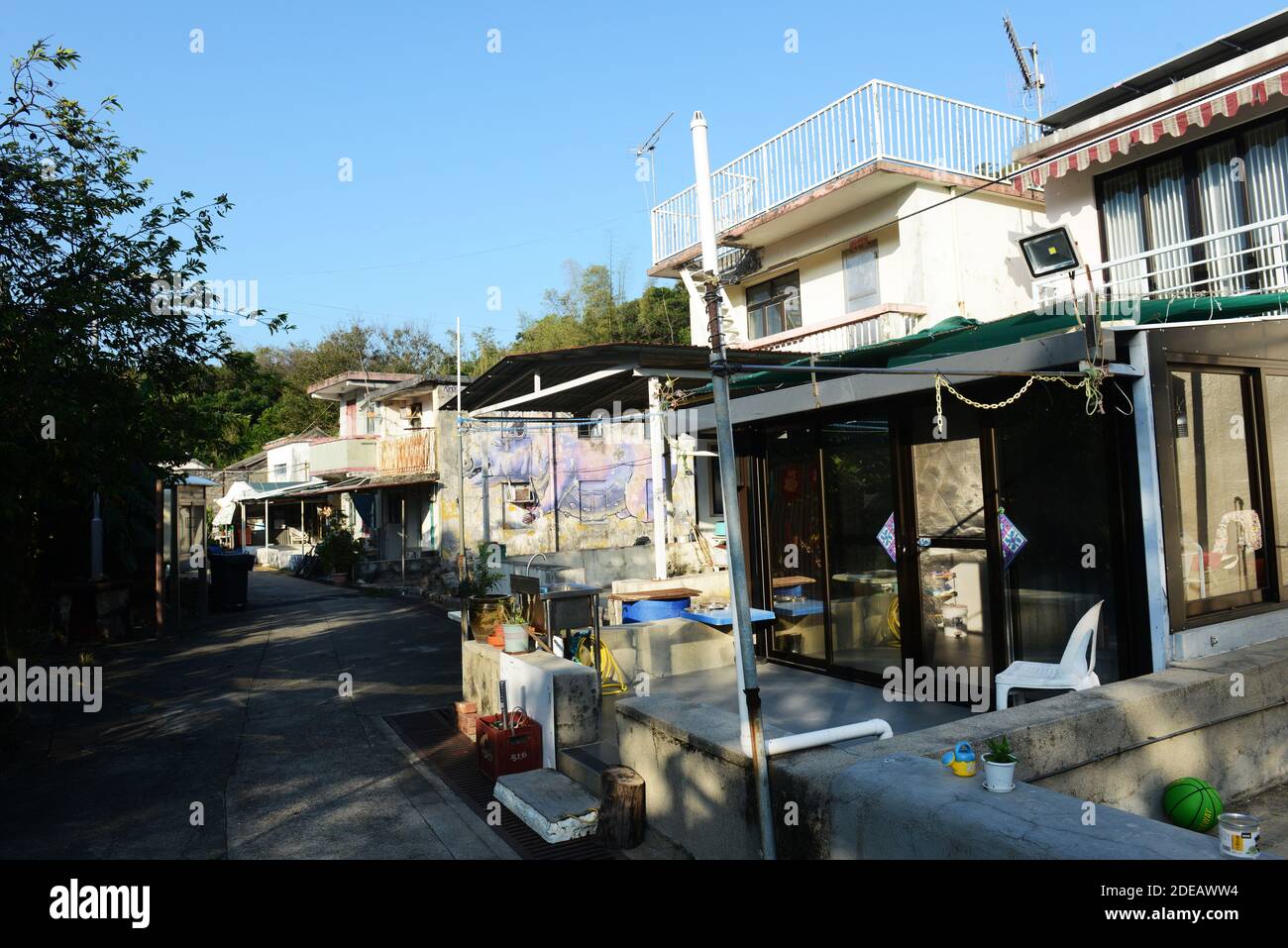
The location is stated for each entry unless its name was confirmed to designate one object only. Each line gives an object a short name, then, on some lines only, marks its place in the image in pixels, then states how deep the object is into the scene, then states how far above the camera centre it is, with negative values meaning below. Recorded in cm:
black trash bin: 1620 -95
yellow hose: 720 -135
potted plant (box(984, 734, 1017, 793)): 309 -103
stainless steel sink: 699 -66
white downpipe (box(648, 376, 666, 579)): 1030 +50
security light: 641 +188
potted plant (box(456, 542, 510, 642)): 835 -94
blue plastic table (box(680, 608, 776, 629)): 712 -95
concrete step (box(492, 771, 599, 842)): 480 -174
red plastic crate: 589 -166
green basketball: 423 -164
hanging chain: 479 +62
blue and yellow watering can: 330 -105
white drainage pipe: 374 -109
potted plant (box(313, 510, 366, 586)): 2320 -72
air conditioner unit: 1711 +47
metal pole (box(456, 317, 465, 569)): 1503 +85
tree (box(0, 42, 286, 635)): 673 +184
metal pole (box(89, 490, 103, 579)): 1305 -13
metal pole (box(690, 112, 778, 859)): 354 -27
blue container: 806 -97
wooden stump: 458 -165
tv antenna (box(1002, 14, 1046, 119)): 1467 +738
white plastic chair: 500 -112
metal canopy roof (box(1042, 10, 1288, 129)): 988 +524
